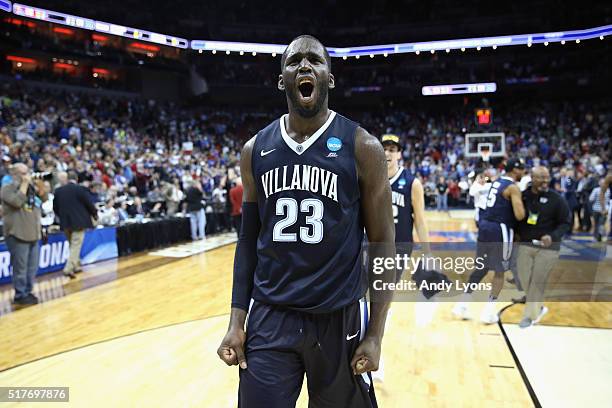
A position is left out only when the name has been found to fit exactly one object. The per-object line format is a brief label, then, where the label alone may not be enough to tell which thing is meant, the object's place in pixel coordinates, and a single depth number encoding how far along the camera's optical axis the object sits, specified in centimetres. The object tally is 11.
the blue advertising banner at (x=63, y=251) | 739
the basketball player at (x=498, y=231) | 527
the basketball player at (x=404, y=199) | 436
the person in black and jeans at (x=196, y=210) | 1164
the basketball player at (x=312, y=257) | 171
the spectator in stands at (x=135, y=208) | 1166
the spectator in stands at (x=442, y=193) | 1944
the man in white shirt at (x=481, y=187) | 749
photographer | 622
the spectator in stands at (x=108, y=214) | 979
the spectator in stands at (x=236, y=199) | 1021
